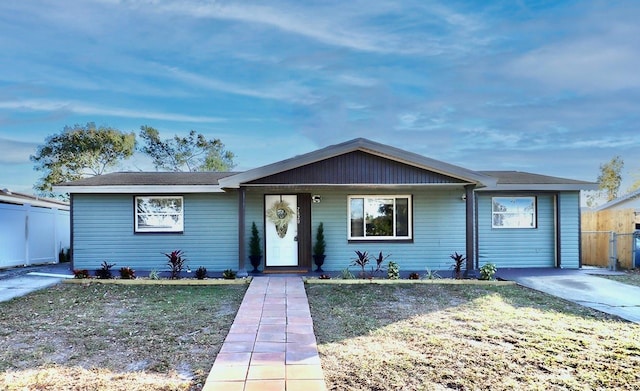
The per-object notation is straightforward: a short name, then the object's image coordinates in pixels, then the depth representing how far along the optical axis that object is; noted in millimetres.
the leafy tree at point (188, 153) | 25175
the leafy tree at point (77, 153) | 21844
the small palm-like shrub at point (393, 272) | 9707
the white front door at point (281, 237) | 11625
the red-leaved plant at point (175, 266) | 9688
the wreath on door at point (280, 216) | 11602
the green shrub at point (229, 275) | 9691
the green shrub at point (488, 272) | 9617
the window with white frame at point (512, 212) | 12000
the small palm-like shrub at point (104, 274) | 9707
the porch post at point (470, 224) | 10116
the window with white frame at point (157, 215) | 11648
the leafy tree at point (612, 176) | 27234
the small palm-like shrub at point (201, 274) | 9594
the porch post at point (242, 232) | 10102
